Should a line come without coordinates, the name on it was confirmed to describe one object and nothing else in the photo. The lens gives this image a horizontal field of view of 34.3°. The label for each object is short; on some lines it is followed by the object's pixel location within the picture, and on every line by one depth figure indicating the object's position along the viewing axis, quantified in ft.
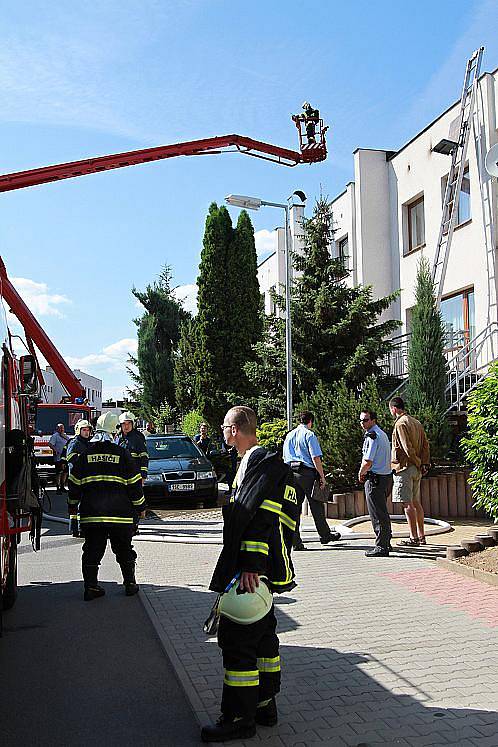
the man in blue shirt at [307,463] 36.40
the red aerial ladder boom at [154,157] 51.07
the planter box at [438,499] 45.80
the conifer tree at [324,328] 58.65
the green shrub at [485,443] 30.99
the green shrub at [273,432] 58.54
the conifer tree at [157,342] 145.48
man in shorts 35.55
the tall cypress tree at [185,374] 108.88
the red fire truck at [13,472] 22.49
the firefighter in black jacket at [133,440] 39.22
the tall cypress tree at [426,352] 49.57
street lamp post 52.85
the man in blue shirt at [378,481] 33.78
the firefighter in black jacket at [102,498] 27.02
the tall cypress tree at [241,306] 95.71
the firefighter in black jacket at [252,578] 14.96
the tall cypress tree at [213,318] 94.73
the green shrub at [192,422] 97.31
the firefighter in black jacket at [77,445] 29.37
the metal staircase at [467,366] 52.54
